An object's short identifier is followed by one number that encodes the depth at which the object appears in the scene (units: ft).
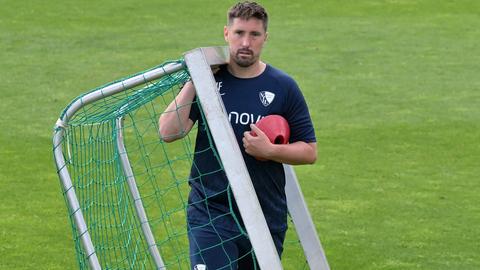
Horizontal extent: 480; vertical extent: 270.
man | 39.42
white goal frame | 34.58
